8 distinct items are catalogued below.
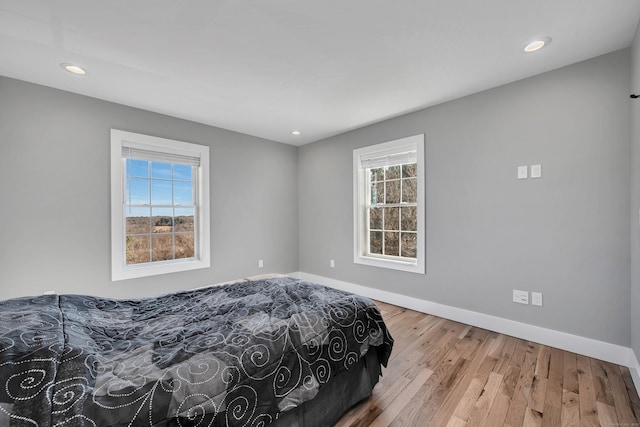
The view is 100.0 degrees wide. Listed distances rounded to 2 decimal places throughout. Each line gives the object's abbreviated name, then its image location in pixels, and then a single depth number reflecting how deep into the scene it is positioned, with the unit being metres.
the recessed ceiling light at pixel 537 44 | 2.02
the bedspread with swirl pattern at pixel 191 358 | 0.86
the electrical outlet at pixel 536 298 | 2.52
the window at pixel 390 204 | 3.39
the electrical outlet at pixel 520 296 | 2.59
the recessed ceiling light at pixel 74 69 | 2.35
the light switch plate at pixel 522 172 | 2.58
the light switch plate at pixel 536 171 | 2.51
